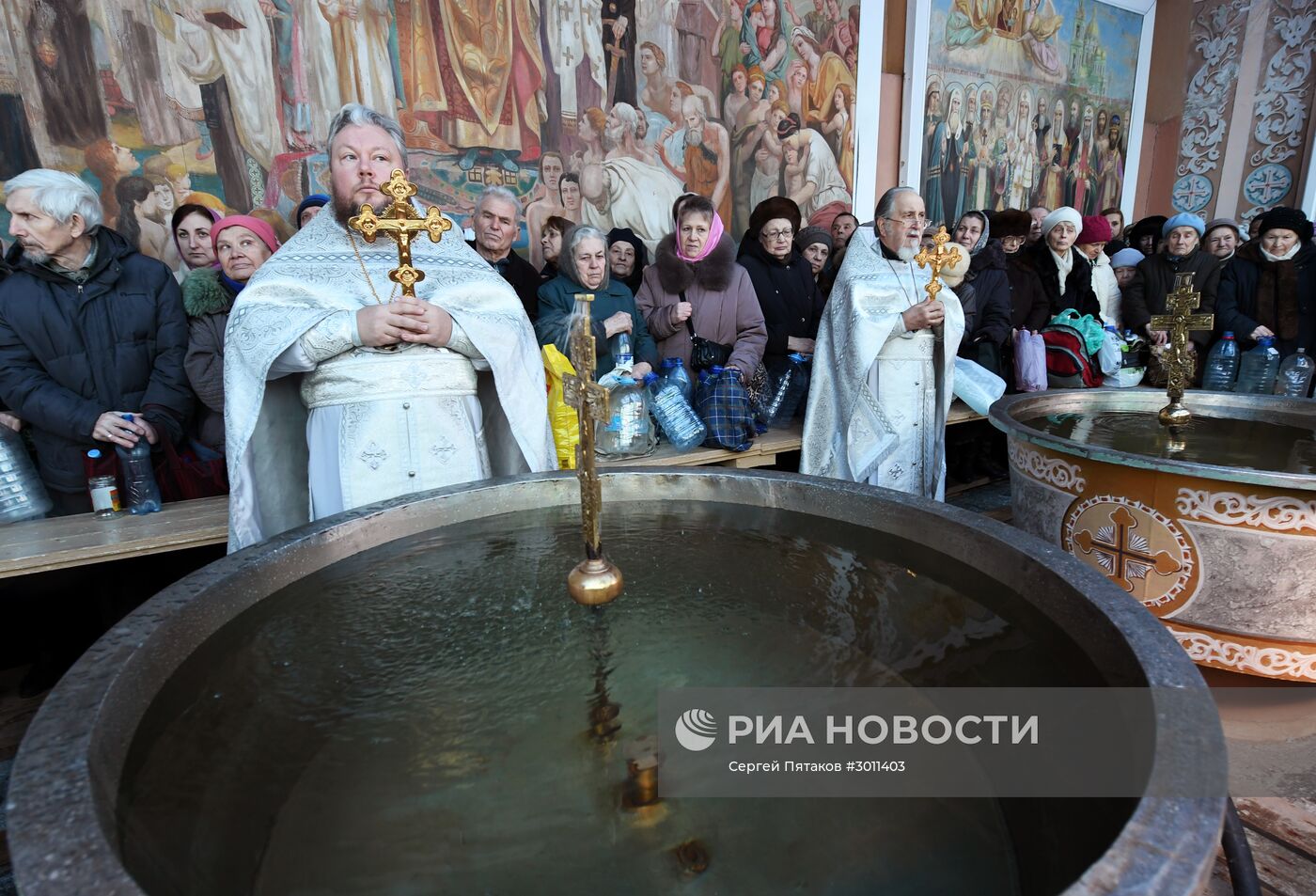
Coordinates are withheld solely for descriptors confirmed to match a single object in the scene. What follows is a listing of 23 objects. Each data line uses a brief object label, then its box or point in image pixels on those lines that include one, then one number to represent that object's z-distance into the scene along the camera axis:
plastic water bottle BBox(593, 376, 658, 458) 3.45
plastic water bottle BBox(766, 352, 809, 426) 4.42
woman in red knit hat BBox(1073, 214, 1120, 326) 5.77
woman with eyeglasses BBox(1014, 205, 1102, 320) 5.52
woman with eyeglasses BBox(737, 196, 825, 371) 4.45
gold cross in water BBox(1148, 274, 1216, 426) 2.74
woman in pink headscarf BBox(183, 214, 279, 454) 2.97
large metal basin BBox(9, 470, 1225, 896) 0.58
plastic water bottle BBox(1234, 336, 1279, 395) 5.58
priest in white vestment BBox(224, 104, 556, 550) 2.15
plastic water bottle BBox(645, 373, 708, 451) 3.68
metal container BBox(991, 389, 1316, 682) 2.13
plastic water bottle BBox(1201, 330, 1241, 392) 5.72
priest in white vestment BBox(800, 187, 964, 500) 3.72
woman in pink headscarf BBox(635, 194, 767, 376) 3.98
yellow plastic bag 3.24
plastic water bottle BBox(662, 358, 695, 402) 3.79
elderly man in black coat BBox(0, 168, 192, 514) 2.60
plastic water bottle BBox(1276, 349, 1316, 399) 5.43
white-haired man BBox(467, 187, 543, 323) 3.79
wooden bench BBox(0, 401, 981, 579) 2.34
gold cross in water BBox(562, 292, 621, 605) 1.08
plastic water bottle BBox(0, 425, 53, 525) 2.74
